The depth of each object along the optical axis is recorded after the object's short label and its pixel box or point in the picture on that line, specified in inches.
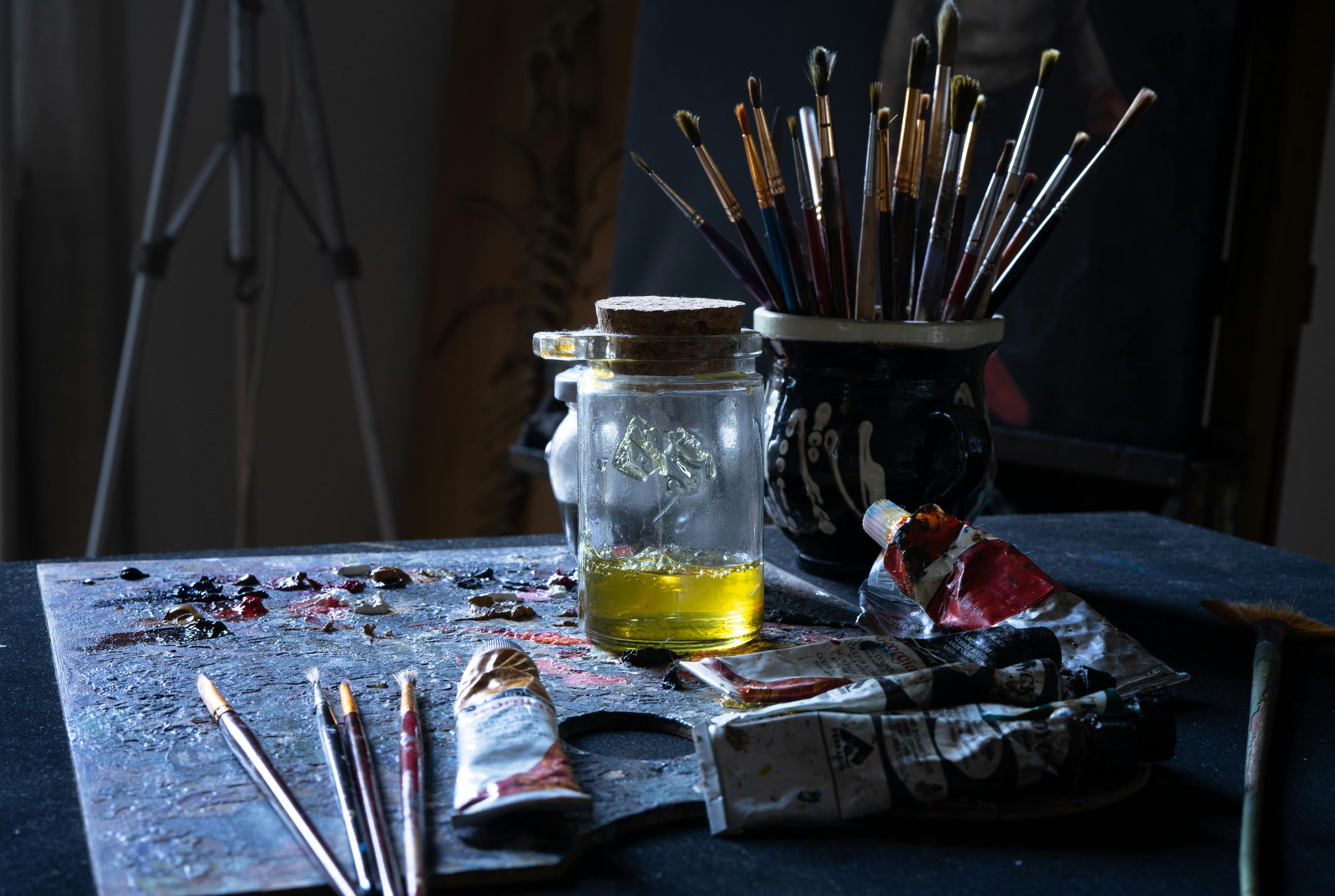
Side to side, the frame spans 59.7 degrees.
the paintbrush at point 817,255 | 29.3
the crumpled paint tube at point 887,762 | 16.4
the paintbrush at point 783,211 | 28.5
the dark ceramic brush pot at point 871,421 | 28.9
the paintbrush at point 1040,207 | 29.6
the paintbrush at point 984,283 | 29.4
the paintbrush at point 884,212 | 27.6
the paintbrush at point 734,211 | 28.3
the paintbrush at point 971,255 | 29.5
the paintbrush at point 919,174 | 29.5
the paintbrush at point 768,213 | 29.2
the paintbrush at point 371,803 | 14.4
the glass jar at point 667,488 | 23.9
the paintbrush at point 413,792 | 14.4
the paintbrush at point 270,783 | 14.5
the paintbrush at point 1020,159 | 29.1
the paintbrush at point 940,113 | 28.3
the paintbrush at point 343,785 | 14.6
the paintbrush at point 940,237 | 29.0
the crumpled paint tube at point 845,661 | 20.5
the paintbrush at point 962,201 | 28.0
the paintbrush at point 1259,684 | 15.8
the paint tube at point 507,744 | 15.7
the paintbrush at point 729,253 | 29.6
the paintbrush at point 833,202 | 27.4
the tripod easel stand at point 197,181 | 61.9
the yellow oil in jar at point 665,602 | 23.9
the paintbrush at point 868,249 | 28.3
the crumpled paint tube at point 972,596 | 22.4
